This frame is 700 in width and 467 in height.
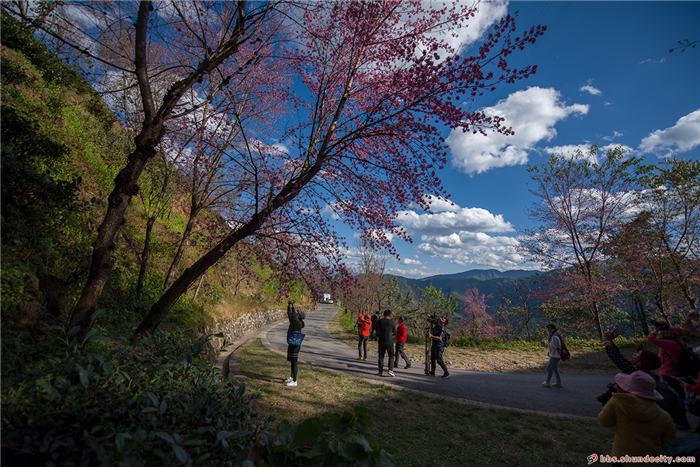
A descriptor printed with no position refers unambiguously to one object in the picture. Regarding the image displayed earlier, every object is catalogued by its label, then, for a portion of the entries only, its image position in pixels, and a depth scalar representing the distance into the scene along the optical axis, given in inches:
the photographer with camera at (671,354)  187.3
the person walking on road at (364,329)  402.9
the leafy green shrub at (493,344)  497.9
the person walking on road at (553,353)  283.3
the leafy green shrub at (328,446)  59.8
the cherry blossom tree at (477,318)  1077.1
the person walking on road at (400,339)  354.0
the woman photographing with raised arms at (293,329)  244.1
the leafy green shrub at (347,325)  754.4
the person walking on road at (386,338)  308.3
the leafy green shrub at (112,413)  46.6
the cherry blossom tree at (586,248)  562.3
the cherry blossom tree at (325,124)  139.4
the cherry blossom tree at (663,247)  470.9
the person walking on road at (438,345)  312.8
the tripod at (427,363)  322.7
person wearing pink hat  103.6
